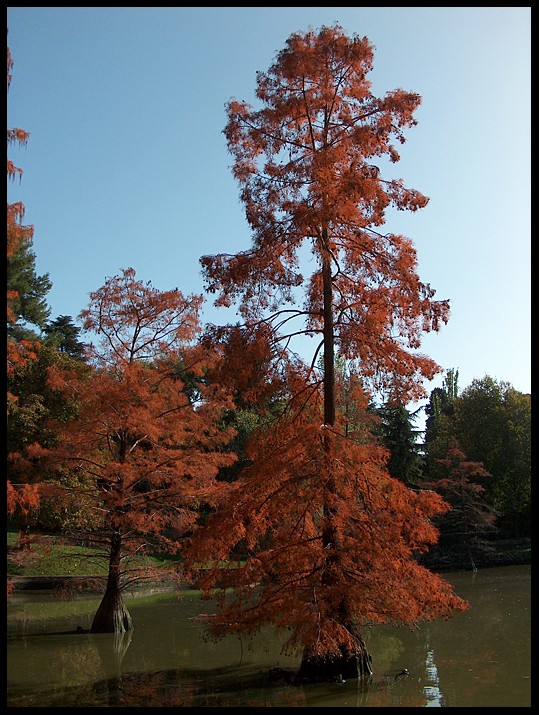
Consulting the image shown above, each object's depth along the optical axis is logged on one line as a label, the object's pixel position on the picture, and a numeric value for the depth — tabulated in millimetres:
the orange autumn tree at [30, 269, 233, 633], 16234
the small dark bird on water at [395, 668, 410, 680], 10867
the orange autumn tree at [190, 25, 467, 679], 10125
